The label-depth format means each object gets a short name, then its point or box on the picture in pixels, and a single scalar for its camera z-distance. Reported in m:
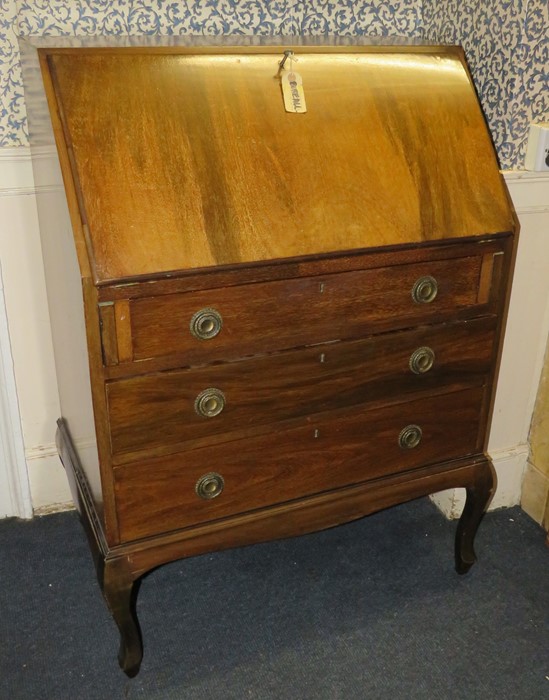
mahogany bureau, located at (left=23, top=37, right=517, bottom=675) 1.43
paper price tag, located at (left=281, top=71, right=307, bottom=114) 1.58
